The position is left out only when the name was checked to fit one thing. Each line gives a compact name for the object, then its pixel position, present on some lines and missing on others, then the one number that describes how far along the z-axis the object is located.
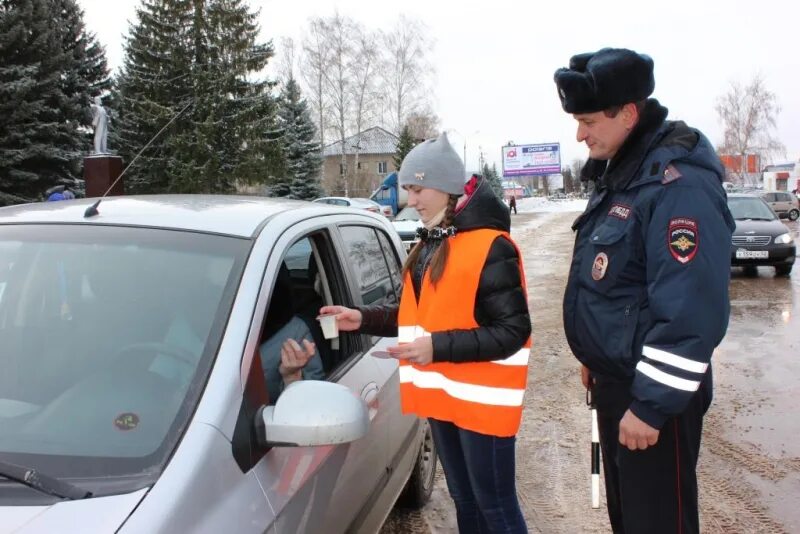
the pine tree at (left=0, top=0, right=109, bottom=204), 17.91
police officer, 1.73
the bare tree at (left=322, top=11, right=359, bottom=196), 37.59
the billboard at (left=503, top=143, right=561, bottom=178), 57.62
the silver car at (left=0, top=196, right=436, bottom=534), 1.38
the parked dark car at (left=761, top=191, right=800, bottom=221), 30.36
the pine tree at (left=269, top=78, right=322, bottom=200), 36.81
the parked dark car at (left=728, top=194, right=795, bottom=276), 11.59
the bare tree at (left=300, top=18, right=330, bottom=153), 37.47
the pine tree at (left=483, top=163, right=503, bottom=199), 69.93
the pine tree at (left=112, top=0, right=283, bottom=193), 27.36
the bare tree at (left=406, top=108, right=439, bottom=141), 43.25
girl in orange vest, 2.19
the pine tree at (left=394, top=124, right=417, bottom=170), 41.22
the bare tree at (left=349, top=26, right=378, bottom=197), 38.50
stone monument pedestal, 12.08
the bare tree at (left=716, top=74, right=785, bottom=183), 62.06
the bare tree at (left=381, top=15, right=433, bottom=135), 40.38
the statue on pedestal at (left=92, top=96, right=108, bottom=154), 13.25
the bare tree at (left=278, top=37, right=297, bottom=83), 39.09
